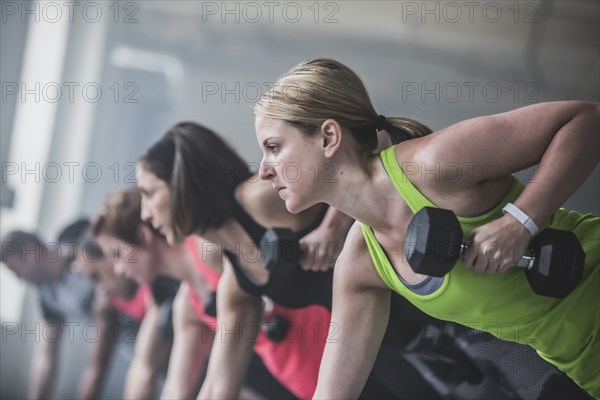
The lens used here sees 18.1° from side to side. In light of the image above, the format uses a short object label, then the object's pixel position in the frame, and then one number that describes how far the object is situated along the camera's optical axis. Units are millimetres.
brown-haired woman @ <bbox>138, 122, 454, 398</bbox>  2963
